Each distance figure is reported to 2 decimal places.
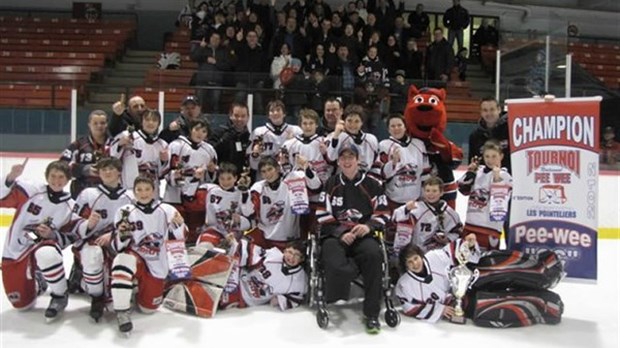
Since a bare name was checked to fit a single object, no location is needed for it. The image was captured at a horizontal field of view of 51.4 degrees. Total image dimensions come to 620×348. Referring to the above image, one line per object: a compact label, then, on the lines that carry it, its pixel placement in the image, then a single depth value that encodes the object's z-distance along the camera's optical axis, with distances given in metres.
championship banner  3.58
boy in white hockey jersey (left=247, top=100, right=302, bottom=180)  4.15
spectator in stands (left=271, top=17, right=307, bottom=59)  7.62
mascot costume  3.92
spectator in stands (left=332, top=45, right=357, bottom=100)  5.83
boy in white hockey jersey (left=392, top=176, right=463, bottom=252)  3.66
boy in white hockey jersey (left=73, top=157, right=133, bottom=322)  3.25
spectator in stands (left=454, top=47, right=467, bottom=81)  8.96
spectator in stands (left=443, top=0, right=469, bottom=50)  10.40
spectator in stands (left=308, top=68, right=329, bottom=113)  5.50
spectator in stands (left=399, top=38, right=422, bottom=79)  8.30
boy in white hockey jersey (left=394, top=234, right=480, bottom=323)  3.41
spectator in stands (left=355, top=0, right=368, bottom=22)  9.48
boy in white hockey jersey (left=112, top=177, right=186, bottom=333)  3.24
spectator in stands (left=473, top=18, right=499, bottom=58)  10.73
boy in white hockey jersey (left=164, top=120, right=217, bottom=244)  3.98
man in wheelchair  3.30
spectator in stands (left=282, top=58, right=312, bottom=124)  5.36
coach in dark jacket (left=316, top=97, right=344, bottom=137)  4.27
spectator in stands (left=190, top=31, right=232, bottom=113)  5.51
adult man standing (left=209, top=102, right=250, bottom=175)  4.22
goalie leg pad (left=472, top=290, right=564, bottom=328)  3.35
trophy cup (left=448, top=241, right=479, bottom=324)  3.38
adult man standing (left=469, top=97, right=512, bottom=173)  4.18
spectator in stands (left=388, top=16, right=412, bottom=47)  9.41
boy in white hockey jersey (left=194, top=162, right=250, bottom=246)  3.76
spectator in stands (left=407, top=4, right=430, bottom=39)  10.47
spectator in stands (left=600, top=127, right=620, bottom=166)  5.48
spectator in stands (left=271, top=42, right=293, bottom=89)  5.74
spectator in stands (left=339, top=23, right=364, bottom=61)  7.51
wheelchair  3.28
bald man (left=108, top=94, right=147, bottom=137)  4.25
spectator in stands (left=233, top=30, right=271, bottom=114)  6.96
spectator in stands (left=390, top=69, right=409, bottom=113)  5.63
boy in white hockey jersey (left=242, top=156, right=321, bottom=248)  3.74
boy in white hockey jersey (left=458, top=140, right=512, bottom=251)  3.72
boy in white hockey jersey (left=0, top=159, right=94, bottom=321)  3.26
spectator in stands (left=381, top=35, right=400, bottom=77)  8.32
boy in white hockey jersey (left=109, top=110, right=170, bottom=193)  3.95
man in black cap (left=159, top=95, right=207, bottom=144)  4.26
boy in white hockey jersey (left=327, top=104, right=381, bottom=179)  3.89
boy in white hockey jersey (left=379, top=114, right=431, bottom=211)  3.87
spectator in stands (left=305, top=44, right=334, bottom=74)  6.95
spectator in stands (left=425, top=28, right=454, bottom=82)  8.36
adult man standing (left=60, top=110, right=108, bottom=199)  3.87
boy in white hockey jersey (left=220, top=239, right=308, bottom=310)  3.53
